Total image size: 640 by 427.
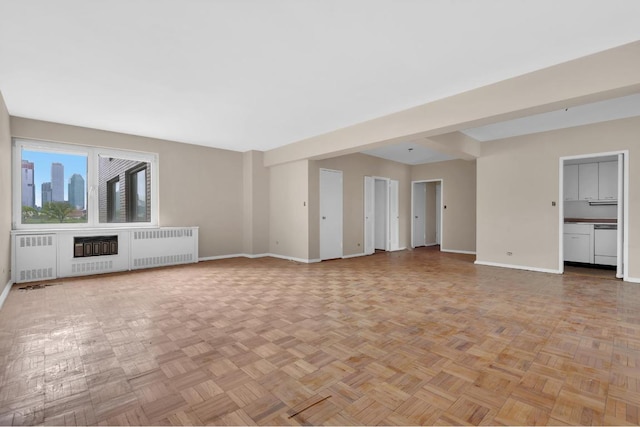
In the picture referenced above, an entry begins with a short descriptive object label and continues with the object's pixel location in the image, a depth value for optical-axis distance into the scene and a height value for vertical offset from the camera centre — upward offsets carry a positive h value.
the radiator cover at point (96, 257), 4.62 -0.74
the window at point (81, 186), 4.97 +0.43
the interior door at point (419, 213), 9.54 -0.12
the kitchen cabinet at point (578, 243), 5.90 -0.68
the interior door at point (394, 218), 8.57 -0.25
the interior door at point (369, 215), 7.86 -0.15
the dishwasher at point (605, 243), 5.62 -0.66
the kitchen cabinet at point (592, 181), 5.81 +0.56
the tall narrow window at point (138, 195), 6.02 +0.31
